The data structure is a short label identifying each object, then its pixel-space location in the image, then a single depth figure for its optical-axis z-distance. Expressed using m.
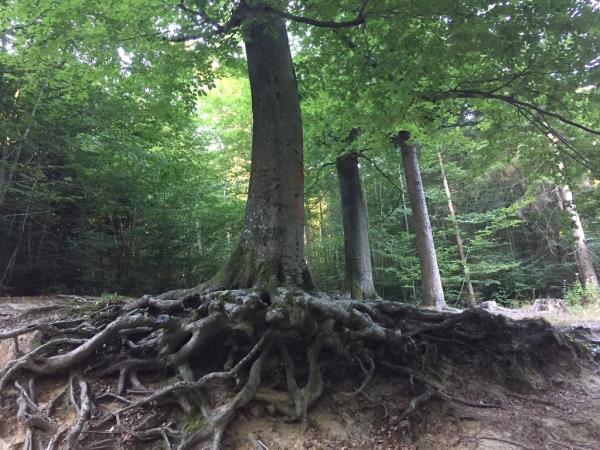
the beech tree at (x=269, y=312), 3.53
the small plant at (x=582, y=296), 11.28
